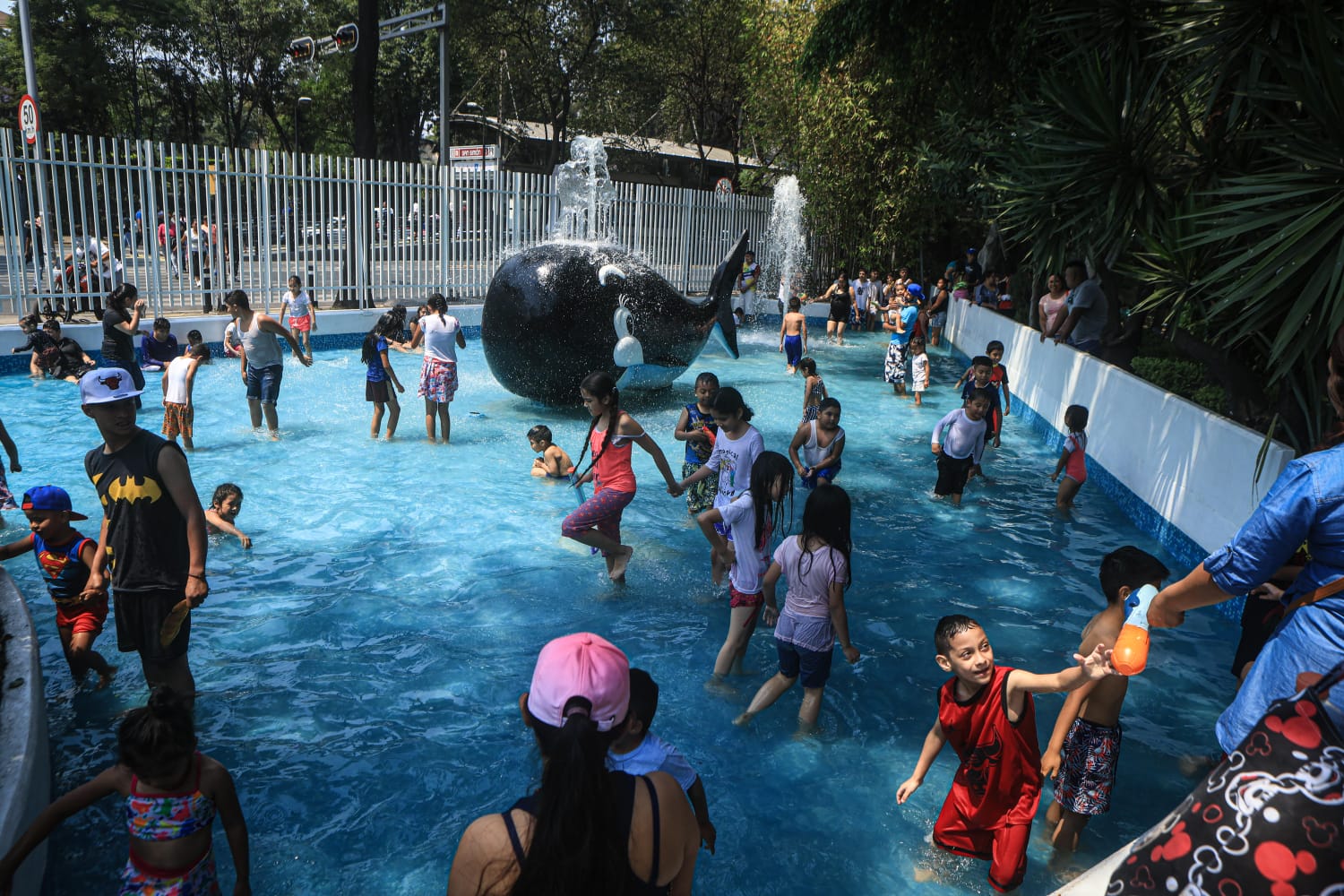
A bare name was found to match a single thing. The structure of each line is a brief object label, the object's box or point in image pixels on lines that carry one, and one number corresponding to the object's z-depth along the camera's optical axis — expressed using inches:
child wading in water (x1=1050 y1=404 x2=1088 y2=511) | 359.3
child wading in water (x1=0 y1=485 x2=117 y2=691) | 195.0
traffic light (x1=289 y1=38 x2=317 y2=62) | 779.4
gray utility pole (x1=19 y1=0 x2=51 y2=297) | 554.3
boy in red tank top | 139.8
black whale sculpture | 461.4
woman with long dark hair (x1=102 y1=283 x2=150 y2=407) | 442.6
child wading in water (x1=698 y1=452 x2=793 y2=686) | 209.2
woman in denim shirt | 111.7
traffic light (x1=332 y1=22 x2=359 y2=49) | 793.9
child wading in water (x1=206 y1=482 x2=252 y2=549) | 297.3
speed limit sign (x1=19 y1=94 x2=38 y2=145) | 544.1
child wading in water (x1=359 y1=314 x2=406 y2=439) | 415.5
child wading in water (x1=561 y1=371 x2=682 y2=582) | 259.3
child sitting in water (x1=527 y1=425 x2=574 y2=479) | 387.5
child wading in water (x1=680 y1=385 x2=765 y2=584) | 240.1
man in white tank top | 409.7
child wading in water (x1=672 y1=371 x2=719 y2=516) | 292.7
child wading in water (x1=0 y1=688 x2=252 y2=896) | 120.1
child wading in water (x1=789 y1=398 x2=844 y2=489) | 310.3
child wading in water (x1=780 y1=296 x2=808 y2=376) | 675.4
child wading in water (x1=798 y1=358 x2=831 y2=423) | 375.9
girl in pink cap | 83.8
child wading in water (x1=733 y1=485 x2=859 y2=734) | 183.8
